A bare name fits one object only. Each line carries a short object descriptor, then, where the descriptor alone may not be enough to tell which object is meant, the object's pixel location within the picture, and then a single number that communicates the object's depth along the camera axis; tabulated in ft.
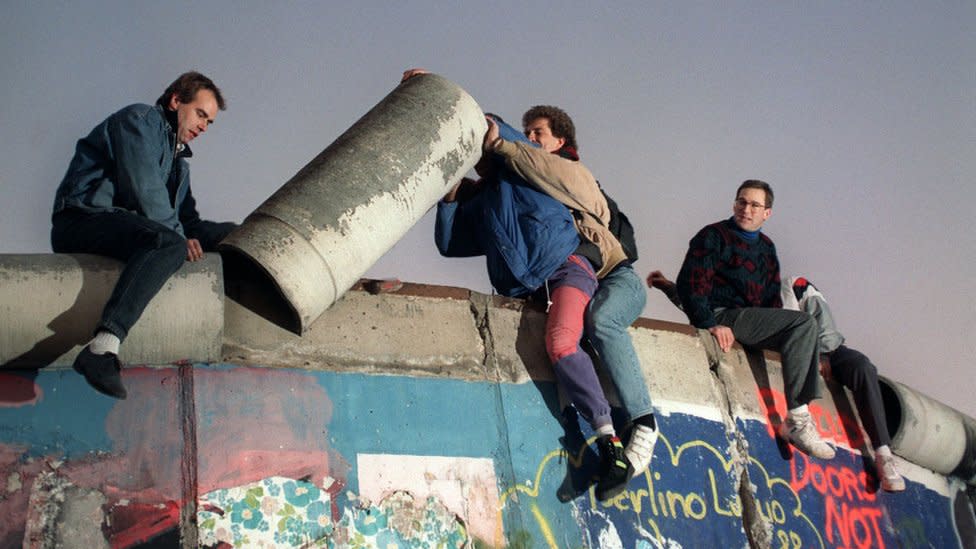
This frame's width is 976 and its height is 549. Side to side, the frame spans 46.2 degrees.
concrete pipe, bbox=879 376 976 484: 22.75
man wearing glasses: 20.54
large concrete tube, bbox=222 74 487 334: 15.38
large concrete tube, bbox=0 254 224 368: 13.82
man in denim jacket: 14.02
